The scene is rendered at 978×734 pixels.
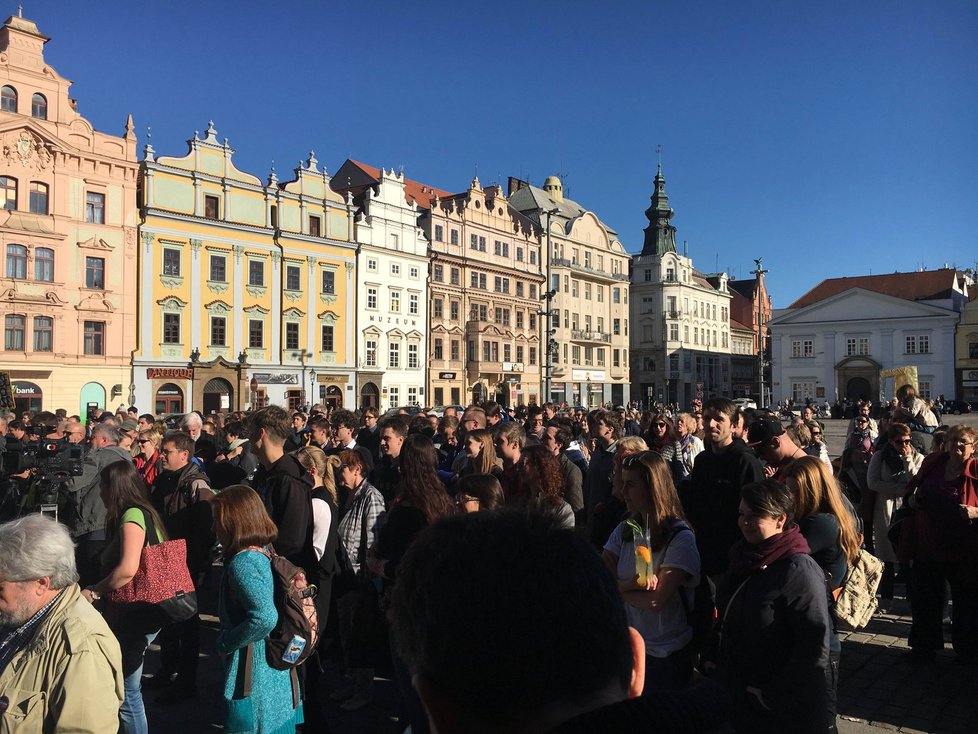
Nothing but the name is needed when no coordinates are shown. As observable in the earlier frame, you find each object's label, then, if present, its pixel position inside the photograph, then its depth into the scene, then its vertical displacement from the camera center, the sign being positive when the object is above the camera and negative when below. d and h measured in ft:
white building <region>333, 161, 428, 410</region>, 146.92 +19.21
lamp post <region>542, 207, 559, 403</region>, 106.17 +7.45
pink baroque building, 105.40 +22.17
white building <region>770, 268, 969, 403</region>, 213.46 +15.87
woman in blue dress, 12.69 -4.11
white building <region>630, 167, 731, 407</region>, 233.35 +22.41
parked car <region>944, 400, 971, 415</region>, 190.08 -4.69
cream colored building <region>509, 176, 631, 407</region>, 192.34 +25.00
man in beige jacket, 9.61 -3.53
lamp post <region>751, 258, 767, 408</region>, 137.95 +3.03
